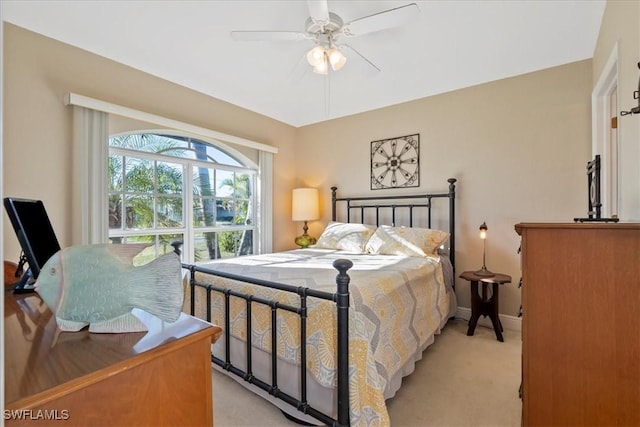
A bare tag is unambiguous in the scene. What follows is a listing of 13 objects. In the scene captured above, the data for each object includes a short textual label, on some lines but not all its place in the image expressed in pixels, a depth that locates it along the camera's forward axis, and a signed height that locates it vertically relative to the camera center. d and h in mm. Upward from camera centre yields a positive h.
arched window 2805 +183
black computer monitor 962 -70
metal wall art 3545 +608
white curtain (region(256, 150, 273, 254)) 4012 +79
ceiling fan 1867 +1234
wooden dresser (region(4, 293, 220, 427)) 522 -302
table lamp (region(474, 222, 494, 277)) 2775 -386
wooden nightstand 2660 -792
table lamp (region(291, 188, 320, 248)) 4160 +82
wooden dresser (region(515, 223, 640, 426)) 1106 -425
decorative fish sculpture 705 -176
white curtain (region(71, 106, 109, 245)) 2428 +296
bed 1414 -631
